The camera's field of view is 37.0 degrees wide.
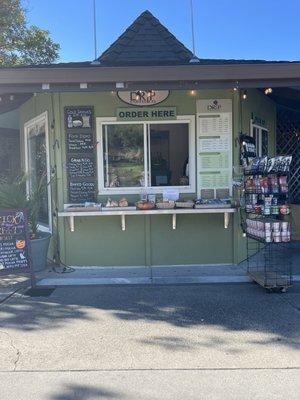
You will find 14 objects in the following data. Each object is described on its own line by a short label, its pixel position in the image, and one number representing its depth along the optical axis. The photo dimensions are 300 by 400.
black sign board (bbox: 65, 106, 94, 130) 6.97
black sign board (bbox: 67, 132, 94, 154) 7.00
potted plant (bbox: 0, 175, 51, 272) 6.79
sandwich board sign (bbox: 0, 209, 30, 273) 5.97
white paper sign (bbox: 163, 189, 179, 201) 6.94
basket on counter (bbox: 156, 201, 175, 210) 6.77
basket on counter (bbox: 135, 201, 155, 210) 6.75
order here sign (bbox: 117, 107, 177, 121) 6.98
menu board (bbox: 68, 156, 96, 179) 7.02
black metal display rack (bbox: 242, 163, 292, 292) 5.67
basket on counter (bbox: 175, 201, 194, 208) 6.76
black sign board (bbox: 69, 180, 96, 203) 7.05
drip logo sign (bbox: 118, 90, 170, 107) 6.93
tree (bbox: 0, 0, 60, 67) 16.23
